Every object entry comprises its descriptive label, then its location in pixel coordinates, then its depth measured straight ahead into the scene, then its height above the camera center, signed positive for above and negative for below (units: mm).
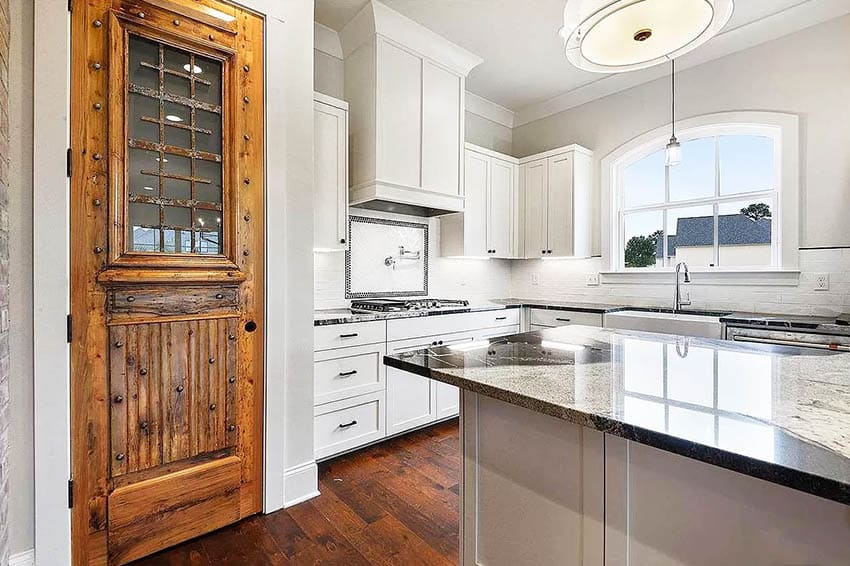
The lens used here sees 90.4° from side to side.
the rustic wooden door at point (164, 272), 1747 +43
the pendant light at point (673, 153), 2699 +822
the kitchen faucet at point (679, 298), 3520 -154
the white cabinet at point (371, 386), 2684 -726
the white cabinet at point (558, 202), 4129 +790
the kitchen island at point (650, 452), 753 -405
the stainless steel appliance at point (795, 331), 2426 -317
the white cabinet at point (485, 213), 4070 +688
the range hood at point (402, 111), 3121 +1345
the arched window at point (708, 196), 3266 +730
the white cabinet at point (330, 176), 2871 +729
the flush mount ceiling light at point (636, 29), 1315 +839
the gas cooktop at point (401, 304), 3193 -190
